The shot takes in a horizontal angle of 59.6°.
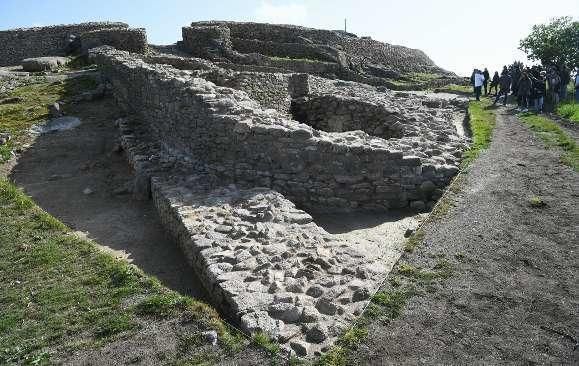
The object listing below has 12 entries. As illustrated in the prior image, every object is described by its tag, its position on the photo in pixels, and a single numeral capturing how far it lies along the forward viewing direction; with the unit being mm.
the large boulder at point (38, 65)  27594
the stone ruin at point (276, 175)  6742
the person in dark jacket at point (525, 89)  21578
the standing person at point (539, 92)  21125
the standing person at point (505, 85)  23422
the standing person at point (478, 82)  26203
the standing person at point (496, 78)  29516
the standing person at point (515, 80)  23500
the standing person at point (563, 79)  24094
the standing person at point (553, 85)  22750
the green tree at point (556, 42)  37375
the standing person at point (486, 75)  30791
